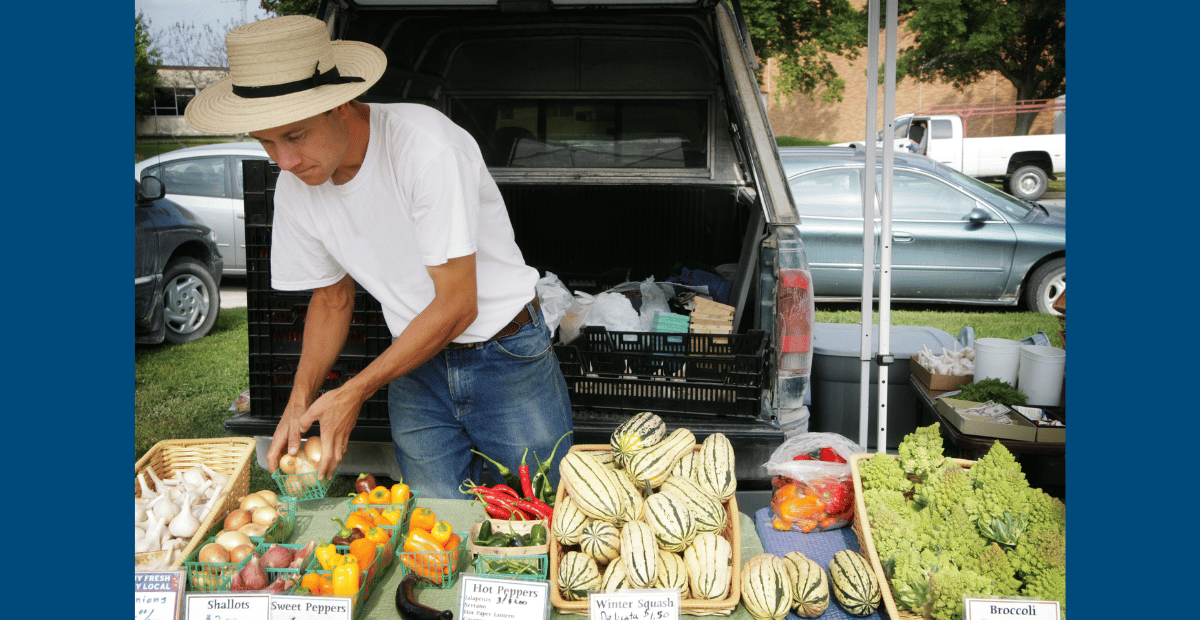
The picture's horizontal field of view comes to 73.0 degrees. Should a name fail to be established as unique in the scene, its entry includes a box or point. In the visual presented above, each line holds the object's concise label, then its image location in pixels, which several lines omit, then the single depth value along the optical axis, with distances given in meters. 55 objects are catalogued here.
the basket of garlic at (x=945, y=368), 3.89
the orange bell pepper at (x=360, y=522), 1.94
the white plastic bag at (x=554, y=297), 4.08
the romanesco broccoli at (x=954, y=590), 1.70
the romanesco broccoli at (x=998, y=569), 1.74
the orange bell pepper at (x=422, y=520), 1.91
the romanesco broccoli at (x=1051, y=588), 1.73
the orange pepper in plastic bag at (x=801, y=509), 2.34
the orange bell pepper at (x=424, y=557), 1.83
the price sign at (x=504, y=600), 1.59
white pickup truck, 13.43
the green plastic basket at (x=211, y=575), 1.77
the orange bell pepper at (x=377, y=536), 1.92
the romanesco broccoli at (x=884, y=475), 2.12
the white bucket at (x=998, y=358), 3.73
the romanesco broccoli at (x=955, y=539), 1.84
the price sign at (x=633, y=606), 1.58
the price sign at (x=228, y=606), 1.63
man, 1.89
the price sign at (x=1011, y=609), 1.63
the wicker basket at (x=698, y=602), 1.72
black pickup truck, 3.35
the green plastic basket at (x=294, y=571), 1.78
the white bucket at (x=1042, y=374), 3.62
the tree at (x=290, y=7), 10.64
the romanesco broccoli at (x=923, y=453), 2.15
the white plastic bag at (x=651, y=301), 4.23
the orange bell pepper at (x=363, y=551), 1.82
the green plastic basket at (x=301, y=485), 2.15
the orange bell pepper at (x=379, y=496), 2.10
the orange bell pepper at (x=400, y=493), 2.12
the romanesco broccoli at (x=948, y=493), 1.94
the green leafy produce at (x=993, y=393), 3.52
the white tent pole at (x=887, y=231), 2.84
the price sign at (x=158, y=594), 1.69
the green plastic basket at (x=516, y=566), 1.78
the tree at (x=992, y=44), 13.15
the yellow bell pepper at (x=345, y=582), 1.73
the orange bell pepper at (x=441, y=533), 1.85
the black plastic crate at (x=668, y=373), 3.33
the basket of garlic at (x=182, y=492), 1.93
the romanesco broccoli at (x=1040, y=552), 1.75
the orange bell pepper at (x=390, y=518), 2.01
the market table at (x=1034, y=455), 3.21
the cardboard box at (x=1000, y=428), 3.20
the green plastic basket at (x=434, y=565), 1.84
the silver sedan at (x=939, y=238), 7.49
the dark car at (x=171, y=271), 6.35
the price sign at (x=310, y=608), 1.63
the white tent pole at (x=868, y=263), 3.15
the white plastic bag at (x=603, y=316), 4.11
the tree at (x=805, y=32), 16.06
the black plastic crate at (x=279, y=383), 3.29
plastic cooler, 4.20
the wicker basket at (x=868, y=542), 1.78
